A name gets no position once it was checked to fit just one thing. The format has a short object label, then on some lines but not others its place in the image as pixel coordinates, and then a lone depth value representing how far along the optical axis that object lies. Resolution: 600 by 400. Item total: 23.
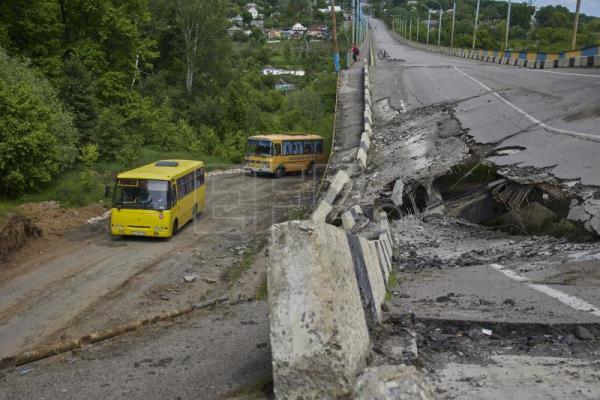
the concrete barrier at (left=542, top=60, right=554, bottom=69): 41.61
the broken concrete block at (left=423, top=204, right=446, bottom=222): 13.25
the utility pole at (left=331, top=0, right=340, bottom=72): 53.57
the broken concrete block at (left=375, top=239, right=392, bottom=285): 8.23
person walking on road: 58.80
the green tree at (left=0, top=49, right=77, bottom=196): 22.02
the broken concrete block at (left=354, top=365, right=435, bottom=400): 3.64
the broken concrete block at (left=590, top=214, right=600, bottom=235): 9.52
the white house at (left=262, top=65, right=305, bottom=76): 102.47
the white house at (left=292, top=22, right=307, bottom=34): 189.25
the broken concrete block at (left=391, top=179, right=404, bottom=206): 14.35
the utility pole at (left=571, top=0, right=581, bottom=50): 43.62
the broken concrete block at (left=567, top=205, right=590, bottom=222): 9.88
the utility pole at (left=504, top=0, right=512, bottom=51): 59.62
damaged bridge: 4.61
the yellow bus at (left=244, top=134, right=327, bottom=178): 33.34
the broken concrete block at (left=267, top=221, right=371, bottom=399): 4.54
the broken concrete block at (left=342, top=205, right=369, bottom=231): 11.80
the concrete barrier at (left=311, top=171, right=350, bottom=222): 12.88
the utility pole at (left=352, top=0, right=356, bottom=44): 81.00
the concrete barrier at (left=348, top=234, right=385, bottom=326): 5.93
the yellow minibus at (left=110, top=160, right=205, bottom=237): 20.12
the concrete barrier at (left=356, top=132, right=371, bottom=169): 18.79
